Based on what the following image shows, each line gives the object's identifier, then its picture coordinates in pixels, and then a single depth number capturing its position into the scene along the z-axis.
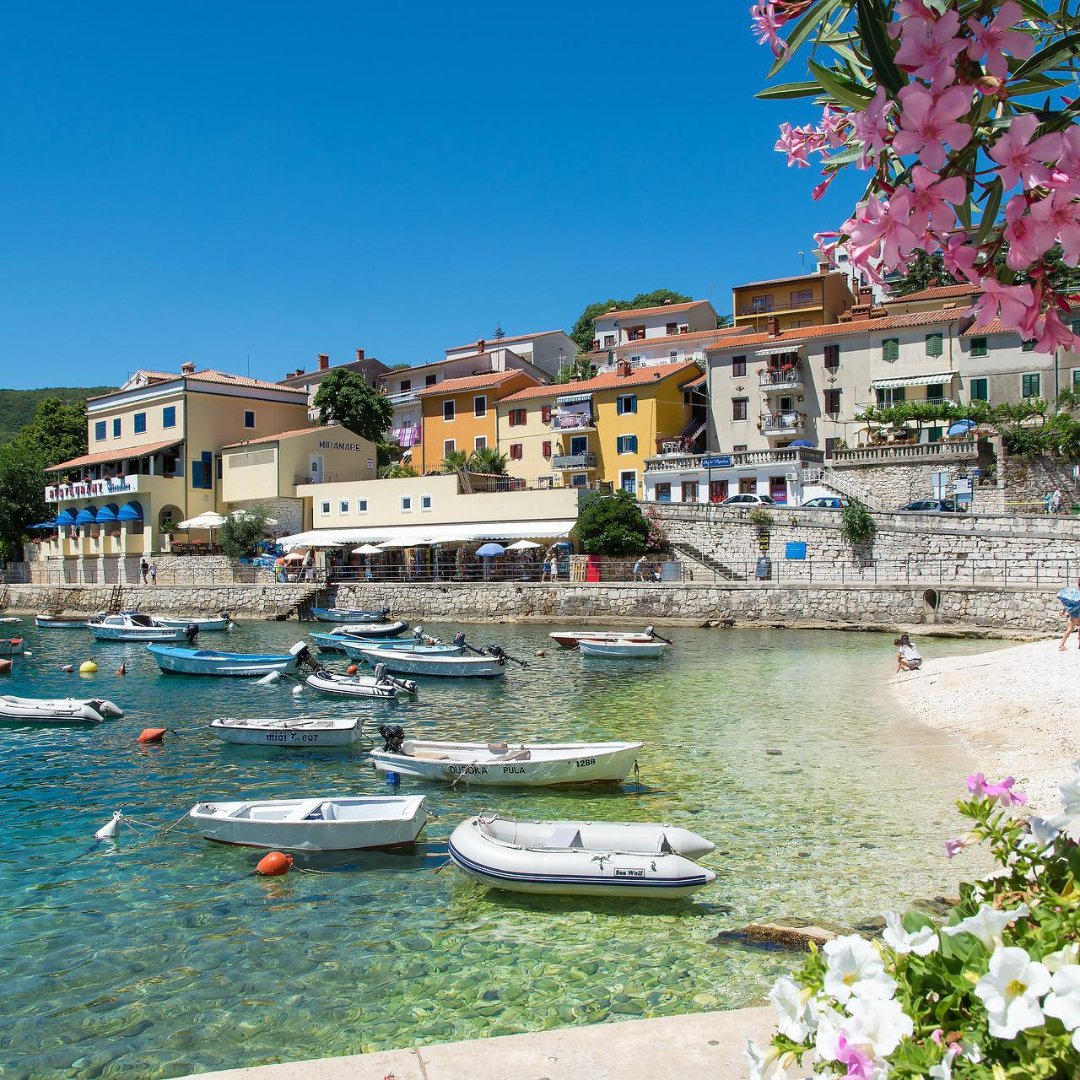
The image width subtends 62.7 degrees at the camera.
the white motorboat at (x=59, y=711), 20.75
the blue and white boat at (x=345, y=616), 43.09
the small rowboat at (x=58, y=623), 47.38
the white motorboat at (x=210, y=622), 41.06
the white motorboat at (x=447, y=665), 25.92
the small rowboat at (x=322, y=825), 11.36
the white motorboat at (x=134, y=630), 38.59
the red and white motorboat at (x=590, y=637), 30.62
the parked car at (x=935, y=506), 39.84
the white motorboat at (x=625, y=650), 29.33
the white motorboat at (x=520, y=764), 14.05
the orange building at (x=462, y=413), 62.22
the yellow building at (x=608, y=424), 54.31
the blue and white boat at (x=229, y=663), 27.91
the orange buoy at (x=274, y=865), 10.85
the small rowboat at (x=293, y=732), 17.38
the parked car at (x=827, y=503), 41.69
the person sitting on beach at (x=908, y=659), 24.05
